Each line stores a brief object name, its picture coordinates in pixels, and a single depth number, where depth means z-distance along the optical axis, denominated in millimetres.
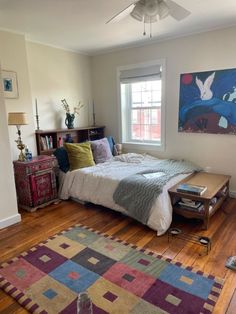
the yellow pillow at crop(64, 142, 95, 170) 3590
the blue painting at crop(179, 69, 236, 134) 3344
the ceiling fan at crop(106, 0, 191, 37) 1921
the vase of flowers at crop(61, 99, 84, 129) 4211
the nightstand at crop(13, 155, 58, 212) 3211
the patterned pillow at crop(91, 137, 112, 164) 3900
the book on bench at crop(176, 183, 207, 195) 2645
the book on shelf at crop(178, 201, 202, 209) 2721
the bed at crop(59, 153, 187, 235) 2611
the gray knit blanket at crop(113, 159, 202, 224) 2675
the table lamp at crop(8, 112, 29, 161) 3105
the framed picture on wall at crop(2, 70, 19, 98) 3283
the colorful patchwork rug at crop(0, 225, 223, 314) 1663
